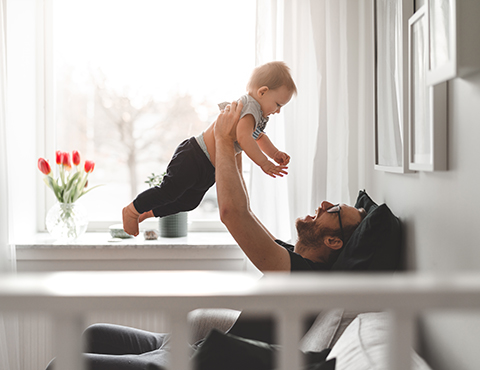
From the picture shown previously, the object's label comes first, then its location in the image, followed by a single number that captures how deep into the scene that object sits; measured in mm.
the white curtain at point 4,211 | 2287
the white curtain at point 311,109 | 2367
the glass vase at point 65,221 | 2508
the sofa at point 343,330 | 793
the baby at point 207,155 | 1591
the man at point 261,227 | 1450
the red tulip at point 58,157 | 2494
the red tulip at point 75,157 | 2525
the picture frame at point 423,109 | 1188
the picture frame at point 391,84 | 1554
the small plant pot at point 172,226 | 2621
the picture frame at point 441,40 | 1001
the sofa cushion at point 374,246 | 1472
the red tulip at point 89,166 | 2514
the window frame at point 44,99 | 2771
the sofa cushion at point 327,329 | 1333
